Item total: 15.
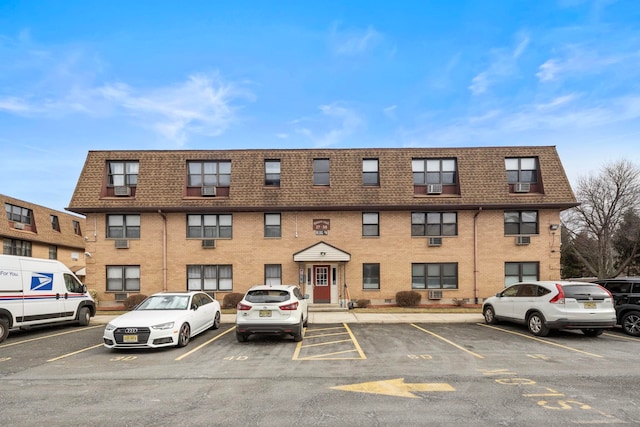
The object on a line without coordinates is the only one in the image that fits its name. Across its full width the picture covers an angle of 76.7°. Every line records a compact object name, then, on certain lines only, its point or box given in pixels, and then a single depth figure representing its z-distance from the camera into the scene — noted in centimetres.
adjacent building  3014
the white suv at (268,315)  1066
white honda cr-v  1143
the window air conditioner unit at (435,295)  2067
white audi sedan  979
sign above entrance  2102
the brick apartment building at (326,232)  2081
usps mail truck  1180
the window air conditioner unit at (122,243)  2100
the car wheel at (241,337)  1097
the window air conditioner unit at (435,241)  2108
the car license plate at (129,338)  974
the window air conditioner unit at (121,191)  2139
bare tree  3828
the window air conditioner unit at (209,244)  2097
